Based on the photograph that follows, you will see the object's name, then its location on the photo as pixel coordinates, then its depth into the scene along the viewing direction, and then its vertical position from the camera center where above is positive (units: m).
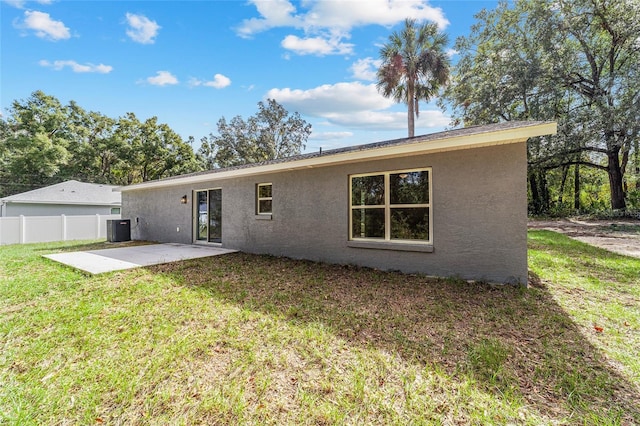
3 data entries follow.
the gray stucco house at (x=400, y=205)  4.67 +0.16
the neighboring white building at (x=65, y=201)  15.65 +0.80
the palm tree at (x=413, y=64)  16.17 +8.44
